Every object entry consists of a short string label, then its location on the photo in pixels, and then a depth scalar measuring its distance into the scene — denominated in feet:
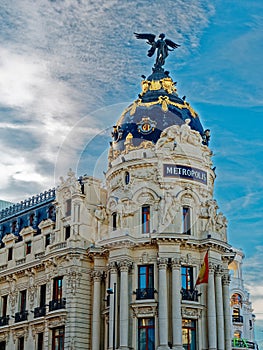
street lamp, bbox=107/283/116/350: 201.46
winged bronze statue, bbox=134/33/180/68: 258.37
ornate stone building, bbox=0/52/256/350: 212.84
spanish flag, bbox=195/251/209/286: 210.75
